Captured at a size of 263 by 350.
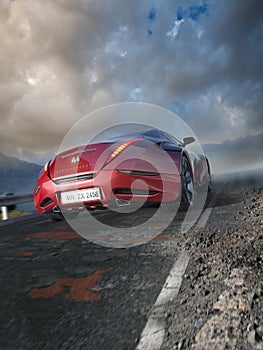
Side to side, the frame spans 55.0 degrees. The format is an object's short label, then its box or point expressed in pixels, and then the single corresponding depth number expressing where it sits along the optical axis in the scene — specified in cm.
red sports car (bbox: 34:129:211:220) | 300
